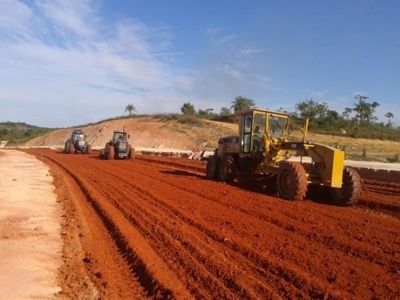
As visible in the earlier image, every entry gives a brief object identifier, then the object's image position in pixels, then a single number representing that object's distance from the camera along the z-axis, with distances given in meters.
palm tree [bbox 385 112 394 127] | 92.19
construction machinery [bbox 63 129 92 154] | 42.09
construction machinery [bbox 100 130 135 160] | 32.35
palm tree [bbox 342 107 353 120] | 77.97
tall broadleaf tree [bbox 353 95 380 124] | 84.25
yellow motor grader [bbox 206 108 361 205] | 13.43
